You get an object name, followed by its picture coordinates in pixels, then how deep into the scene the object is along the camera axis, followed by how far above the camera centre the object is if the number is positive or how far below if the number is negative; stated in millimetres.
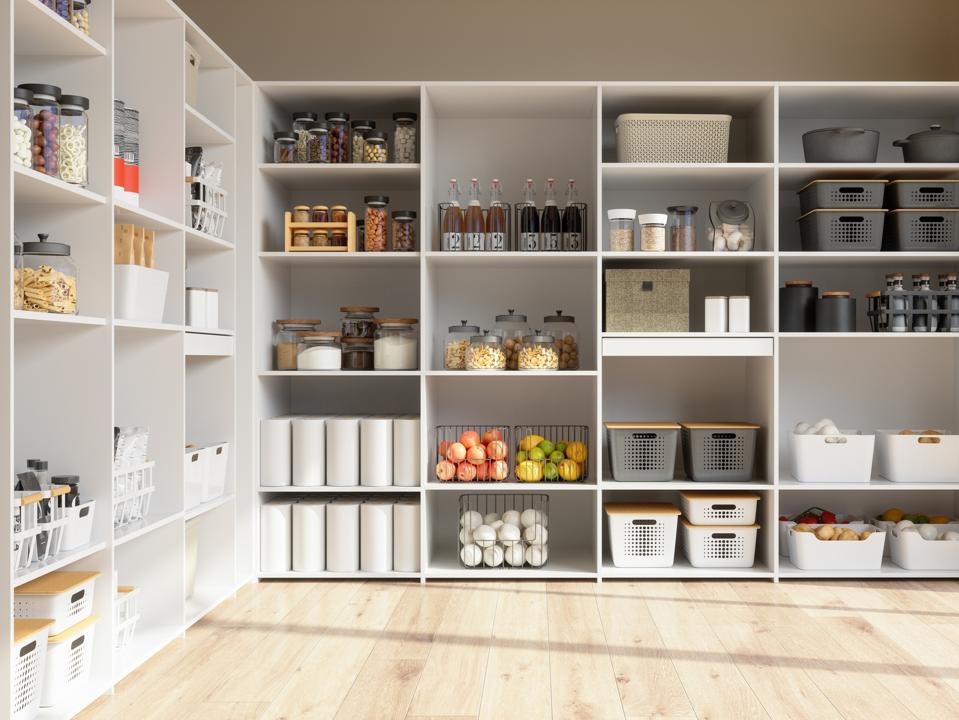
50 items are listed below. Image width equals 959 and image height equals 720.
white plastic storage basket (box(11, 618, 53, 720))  2275 -748
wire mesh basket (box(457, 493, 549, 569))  4082 -773
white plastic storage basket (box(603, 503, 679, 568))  4102 -769
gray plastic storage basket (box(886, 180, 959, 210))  4074 +740
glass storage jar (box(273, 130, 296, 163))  4090 +957
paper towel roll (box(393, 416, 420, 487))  4066 -384
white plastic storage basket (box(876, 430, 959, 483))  4105 -421
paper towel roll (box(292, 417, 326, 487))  4082 -389
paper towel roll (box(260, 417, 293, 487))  4086 -381
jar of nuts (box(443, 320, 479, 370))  4164 +67
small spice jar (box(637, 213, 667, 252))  4066 +567
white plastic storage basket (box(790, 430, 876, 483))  4094 -433
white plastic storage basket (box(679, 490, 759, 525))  4117 -651
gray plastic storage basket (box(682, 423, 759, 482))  4125 -405
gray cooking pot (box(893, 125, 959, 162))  4074 +953
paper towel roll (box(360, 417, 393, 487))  4070 -379
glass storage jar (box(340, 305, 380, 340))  4184 +175
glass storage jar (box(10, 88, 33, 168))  2302 +582
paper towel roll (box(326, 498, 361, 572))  4066 -758
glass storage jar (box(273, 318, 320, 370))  4164 +109
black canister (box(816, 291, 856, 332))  4082 +225
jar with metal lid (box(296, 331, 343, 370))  4113 +45
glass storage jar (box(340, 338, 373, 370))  4141 +44
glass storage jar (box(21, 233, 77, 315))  2398 +226
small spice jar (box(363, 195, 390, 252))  4113 +595
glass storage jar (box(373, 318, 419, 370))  4105 +75
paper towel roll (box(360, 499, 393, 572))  4059 -770
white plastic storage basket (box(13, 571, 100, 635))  2465 -631
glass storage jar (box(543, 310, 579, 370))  4184 +116
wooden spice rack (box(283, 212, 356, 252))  4082 +595
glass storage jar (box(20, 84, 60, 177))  2428 +620
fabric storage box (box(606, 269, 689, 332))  4078 +270
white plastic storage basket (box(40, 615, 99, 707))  2459 -813
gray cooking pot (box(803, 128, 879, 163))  4047 +950
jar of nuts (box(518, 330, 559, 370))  4055 +38
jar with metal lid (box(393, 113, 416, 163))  4133 +990
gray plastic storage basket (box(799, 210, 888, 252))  4062 +574
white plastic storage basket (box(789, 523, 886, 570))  4047 -831
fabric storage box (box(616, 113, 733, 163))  4090 +982
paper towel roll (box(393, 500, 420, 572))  4055 -757
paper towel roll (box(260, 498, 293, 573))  4082 -770
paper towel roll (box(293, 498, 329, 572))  4074 -764
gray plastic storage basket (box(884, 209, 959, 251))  4070 +575
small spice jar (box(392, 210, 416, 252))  4094 +580
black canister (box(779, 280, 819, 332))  4129 +250
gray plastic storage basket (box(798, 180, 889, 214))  4055 +737
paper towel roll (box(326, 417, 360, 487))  4074 -386
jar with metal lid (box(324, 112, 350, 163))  4148 +1007
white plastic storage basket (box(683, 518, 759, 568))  4105 -804
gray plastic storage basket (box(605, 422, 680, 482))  4117 -398
